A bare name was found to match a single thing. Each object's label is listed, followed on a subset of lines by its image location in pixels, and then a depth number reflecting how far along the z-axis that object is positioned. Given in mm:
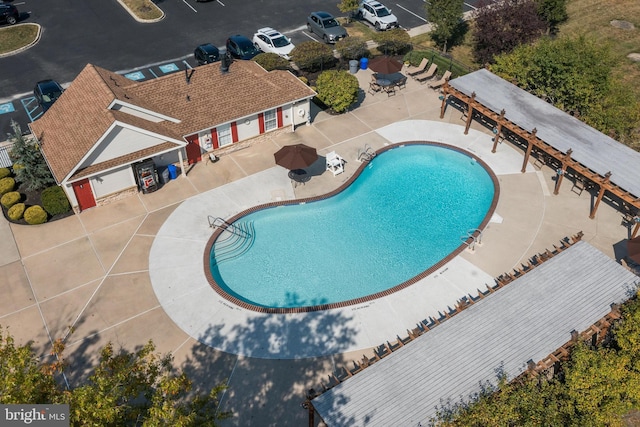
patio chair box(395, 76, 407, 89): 40969
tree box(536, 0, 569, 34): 43812
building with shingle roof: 28406
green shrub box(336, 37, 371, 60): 42500
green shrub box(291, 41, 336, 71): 40594
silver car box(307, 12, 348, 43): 46109
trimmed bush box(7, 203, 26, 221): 28703
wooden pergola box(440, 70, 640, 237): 28609
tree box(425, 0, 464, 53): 41875
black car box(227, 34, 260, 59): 42562
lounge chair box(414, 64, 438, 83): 41625
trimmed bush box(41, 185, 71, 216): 28922
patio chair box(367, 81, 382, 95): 40316
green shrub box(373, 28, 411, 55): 43000
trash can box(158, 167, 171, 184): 31642
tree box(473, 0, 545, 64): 39406
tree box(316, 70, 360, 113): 36188
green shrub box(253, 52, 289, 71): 39281
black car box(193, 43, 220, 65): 42062
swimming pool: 26062
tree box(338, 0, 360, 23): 47781
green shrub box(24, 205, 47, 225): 28516
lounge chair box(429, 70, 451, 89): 39500
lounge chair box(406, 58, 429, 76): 42281
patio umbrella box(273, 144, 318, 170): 30172
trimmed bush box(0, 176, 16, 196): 30134
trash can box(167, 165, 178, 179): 31641
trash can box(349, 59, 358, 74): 42125
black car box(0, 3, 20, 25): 48250
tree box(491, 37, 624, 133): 33781
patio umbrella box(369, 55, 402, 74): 38594
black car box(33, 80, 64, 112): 36625
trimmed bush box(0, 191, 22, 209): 29328
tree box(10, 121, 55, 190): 29453
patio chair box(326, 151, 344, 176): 32406
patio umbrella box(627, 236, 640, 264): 24391
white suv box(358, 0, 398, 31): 47812
